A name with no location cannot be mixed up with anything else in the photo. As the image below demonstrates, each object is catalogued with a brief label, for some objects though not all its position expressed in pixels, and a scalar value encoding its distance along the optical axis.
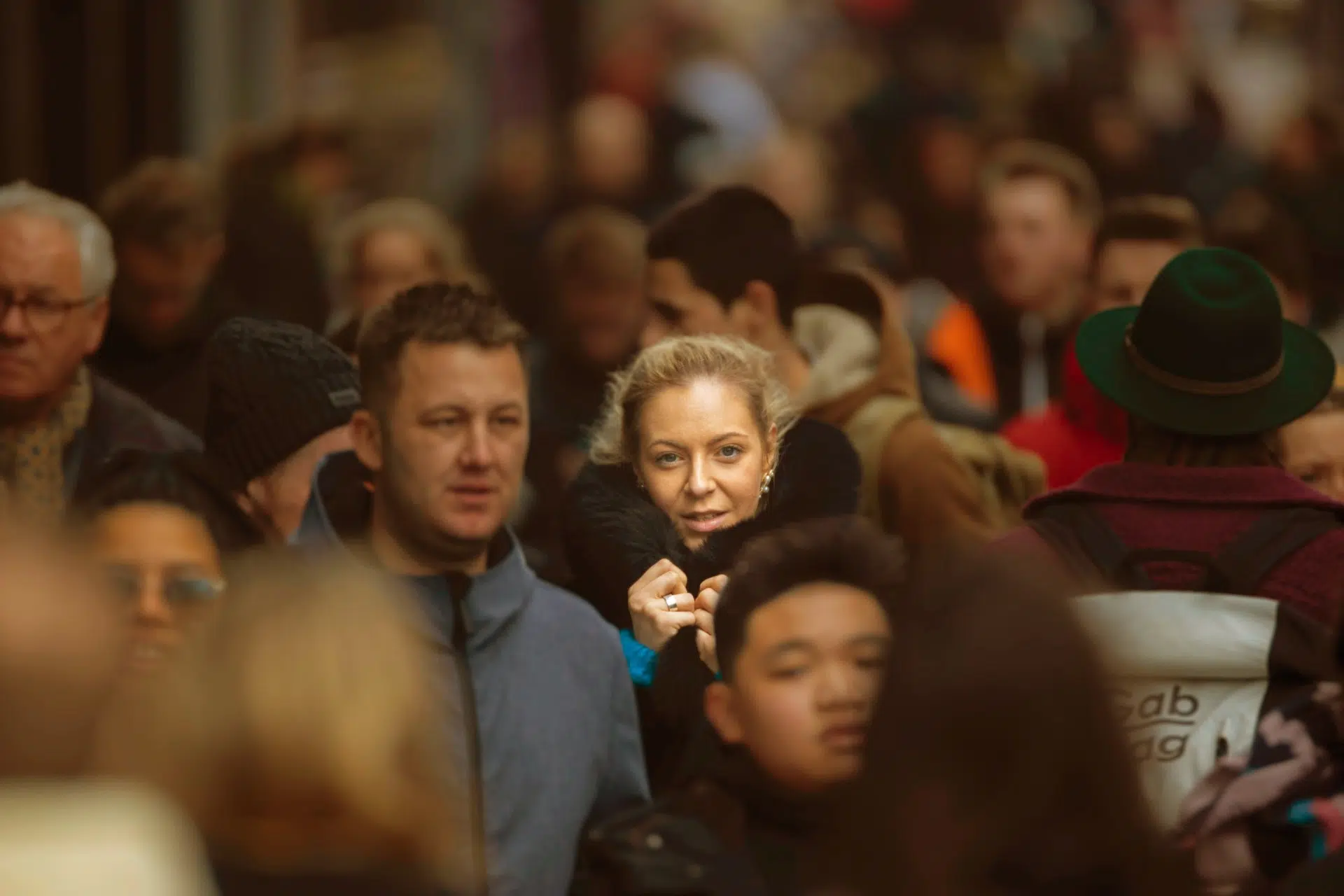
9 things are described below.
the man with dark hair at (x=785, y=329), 13.42
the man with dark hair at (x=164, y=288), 15.53
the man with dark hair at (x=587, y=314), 18.12
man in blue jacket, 10.91
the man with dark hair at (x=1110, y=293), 15.49
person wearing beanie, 12.77
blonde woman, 11.34
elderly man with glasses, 13.09
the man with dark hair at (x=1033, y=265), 19.14
